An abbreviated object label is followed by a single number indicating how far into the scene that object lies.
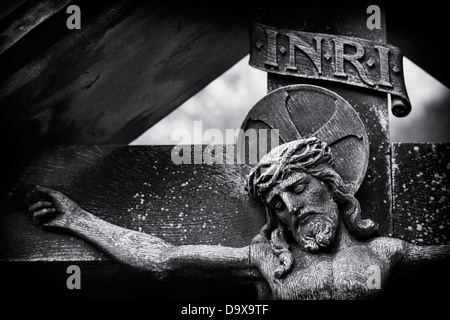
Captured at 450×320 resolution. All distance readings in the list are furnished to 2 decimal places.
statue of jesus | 2.88
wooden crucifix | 2.93
